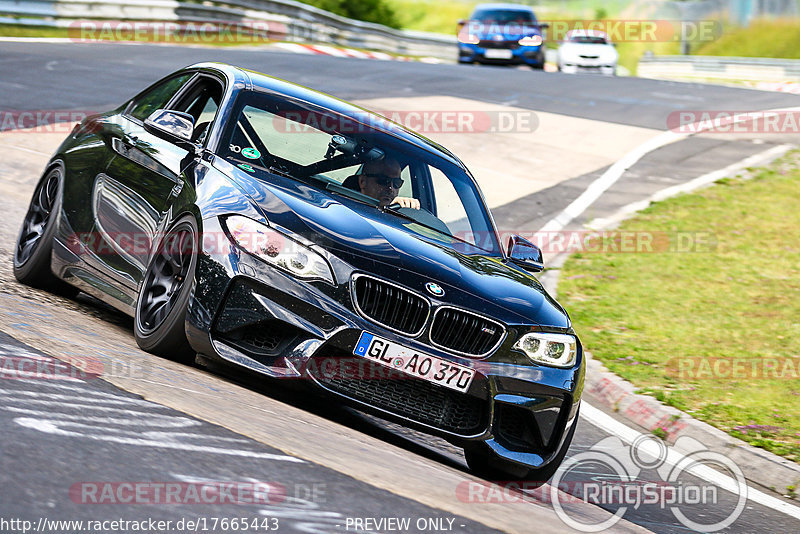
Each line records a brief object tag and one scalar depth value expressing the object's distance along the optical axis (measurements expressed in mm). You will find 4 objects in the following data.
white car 63656
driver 12500
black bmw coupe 9937
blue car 61156
